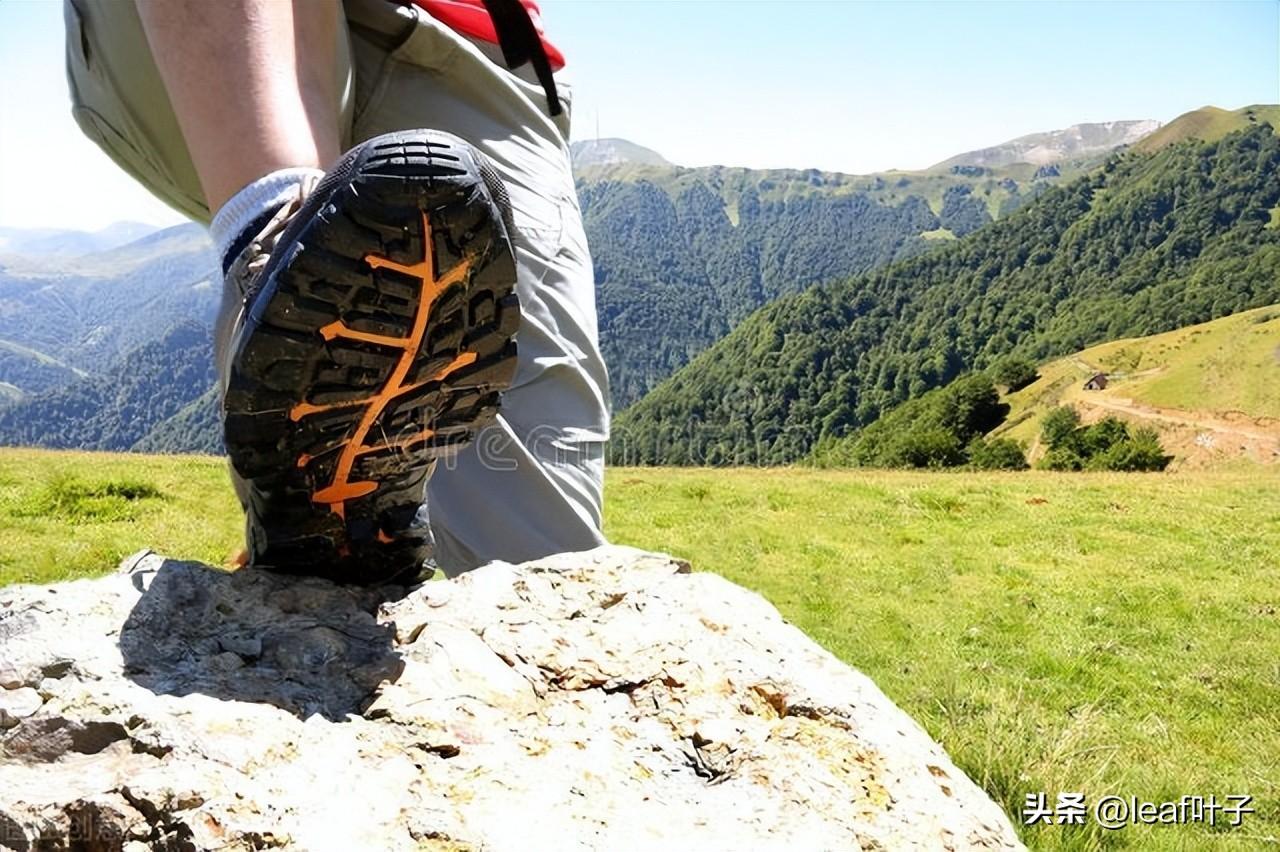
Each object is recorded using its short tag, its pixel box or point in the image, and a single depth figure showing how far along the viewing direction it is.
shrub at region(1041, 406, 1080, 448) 62.71
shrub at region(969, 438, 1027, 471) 43.41
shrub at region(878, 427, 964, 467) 38.66
